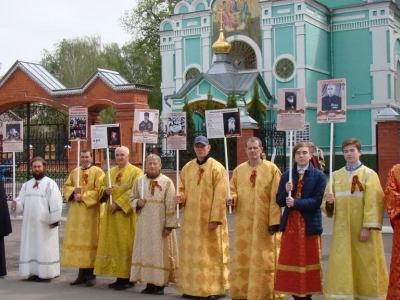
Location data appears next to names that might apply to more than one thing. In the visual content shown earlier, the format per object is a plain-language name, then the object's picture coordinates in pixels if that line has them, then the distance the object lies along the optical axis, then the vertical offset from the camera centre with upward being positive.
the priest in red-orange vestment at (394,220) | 6.18 -0.58
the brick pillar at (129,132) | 16.50 +0.69
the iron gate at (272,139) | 17.36 +0.51
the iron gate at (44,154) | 17.91 +0.22
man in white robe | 9.07 -0.92
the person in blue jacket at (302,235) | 6.92 -0.79
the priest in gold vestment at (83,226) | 8.90 -0.86
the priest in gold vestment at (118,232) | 8.62 -0.91
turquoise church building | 31.48 +4.99
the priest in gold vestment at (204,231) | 7.80 -0.84
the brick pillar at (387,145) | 15.67 +0.28
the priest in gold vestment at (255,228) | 7.34 -0.76
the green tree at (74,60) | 50.34 +7.82
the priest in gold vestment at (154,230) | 8.17 -0.85
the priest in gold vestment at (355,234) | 6.66 -0.76
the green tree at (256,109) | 26.91 +2.01
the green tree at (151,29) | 46.22 +9.05
